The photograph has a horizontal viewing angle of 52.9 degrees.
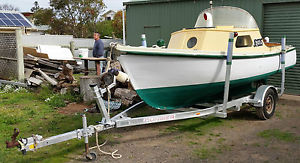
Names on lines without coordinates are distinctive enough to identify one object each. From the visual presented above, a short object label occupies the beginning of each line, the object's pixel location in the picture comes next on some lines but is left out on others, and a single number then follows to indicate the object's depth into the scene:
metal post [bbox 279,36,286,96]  7.95
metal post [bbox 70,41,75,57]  14.56
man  10.80
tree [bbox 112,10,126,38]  39.44
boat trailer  4.16
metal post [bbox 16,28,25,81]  10.80
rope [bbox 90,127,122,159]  4.96
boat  5.37
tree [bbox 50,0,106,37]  36.84
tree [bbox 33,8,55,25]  38.94
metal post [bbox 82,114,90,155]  4.49
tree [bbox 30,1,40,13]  85.82
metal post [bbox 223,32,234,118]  5.70
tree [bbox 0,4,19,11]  68.07
